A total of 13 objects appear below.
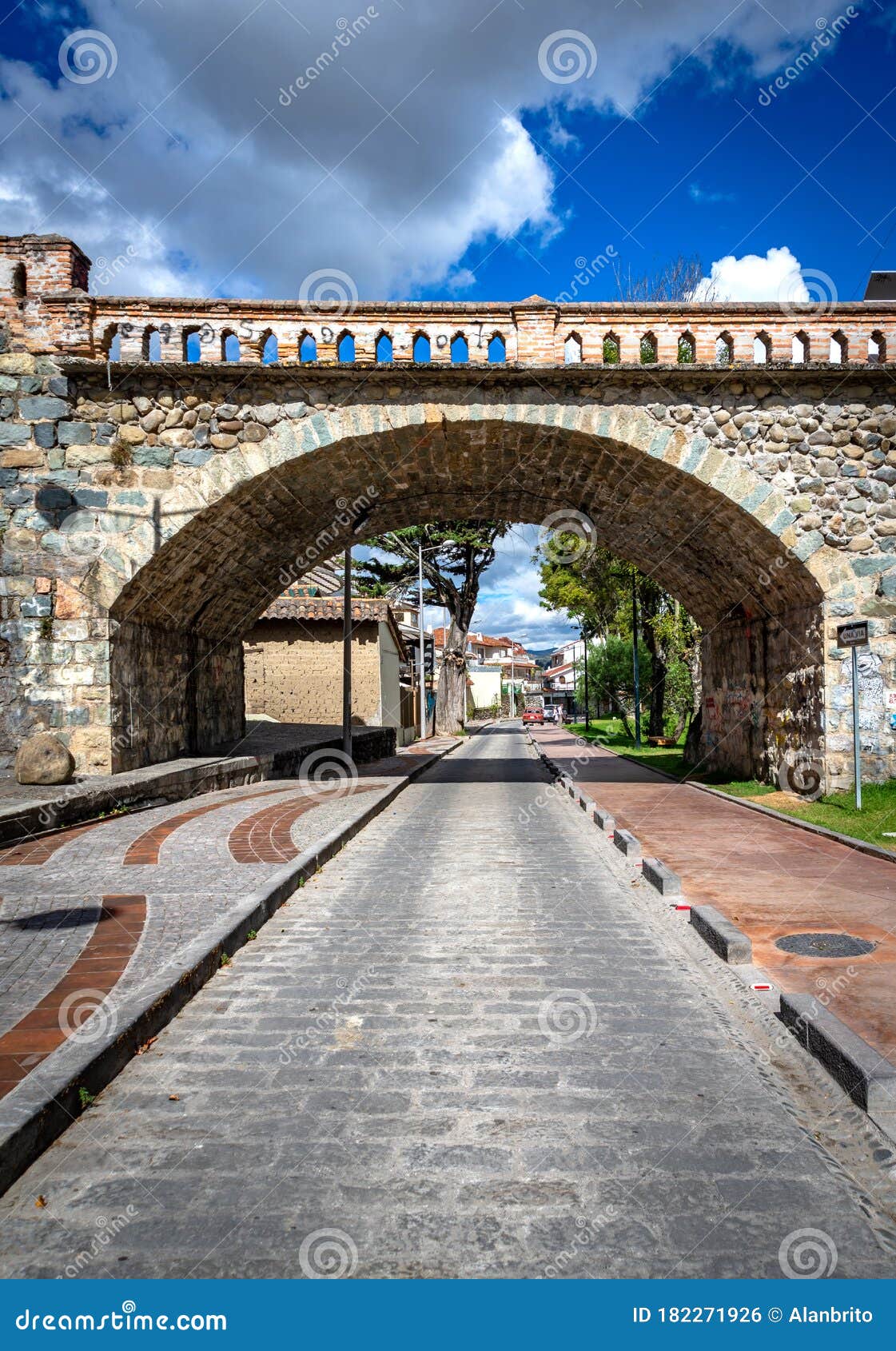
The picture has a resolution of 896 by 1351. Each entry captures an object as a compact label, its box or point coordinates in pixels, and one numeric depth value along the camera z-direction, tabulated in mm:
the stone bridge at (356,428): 11641
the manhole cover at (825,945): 5414
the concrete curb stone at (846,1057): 3350
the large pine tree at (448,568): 36656
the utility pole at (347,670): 19297
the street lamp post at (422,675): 33900
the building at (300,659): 27531
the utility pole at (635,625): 26797
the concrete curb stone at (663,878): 7195
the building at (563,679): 93662
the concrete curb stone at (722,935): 5266
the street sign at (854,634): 10502
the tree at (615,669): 47281
